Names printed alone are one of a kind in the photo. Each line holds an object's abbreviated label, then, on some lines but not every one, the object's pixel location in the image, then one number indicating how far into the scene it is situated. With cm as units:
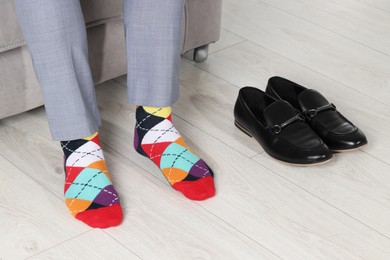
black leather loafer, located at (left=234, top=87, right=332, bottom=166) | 253
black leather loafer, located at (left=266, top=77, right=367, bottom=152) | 260
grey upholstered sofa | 247
